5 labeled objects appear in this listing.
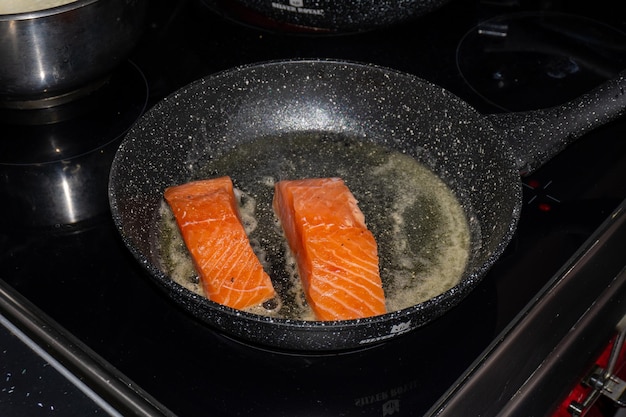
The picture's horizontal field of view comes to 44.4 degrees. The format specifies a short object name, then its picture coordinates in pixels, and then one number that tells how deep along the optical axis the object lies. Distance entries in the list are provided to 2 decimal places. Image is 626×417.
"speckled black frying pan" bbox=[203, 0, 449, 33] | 1.15
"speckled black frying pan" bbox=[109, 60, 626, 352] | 0.94
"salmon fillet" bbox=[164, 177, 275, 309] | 0.85
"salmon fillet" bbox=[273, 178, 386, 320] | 0.83
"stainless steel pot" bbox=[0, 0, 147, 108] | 0.96
